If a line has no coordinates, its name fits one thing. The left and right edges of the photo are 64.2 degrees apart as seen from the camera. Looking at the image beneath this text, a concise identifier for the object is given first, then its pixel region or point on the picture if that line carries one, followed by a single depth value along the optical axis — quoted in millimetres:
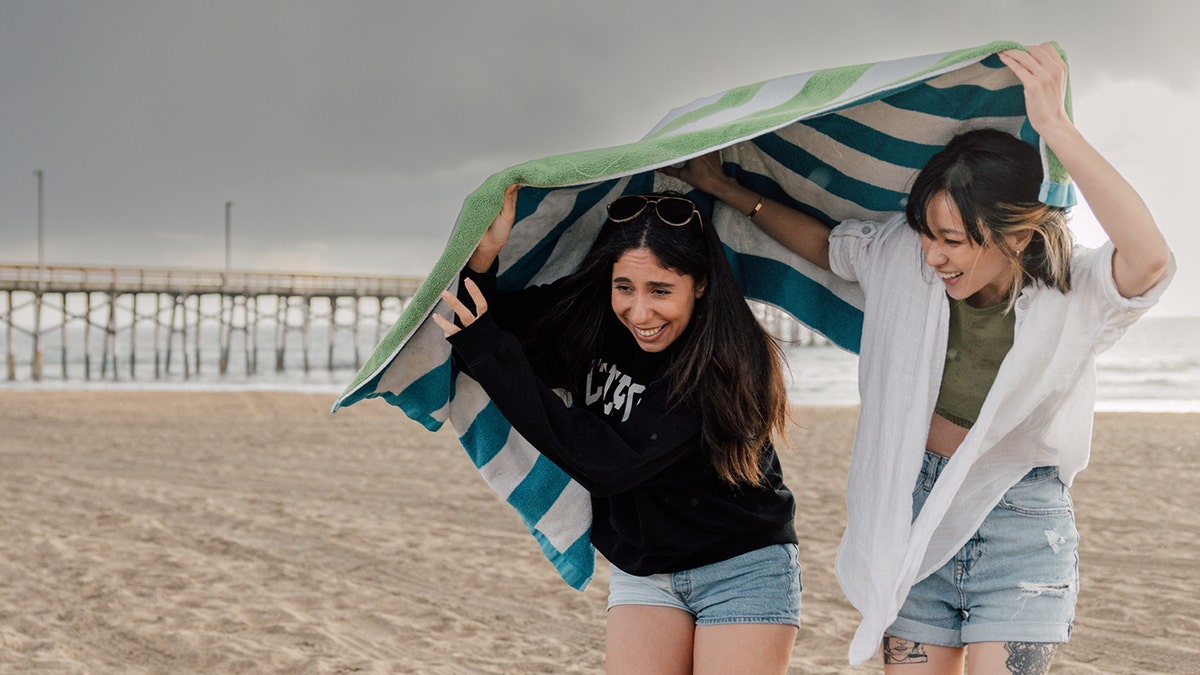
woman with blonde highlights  2229
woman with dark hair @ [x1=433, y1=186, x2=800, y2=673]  2467
